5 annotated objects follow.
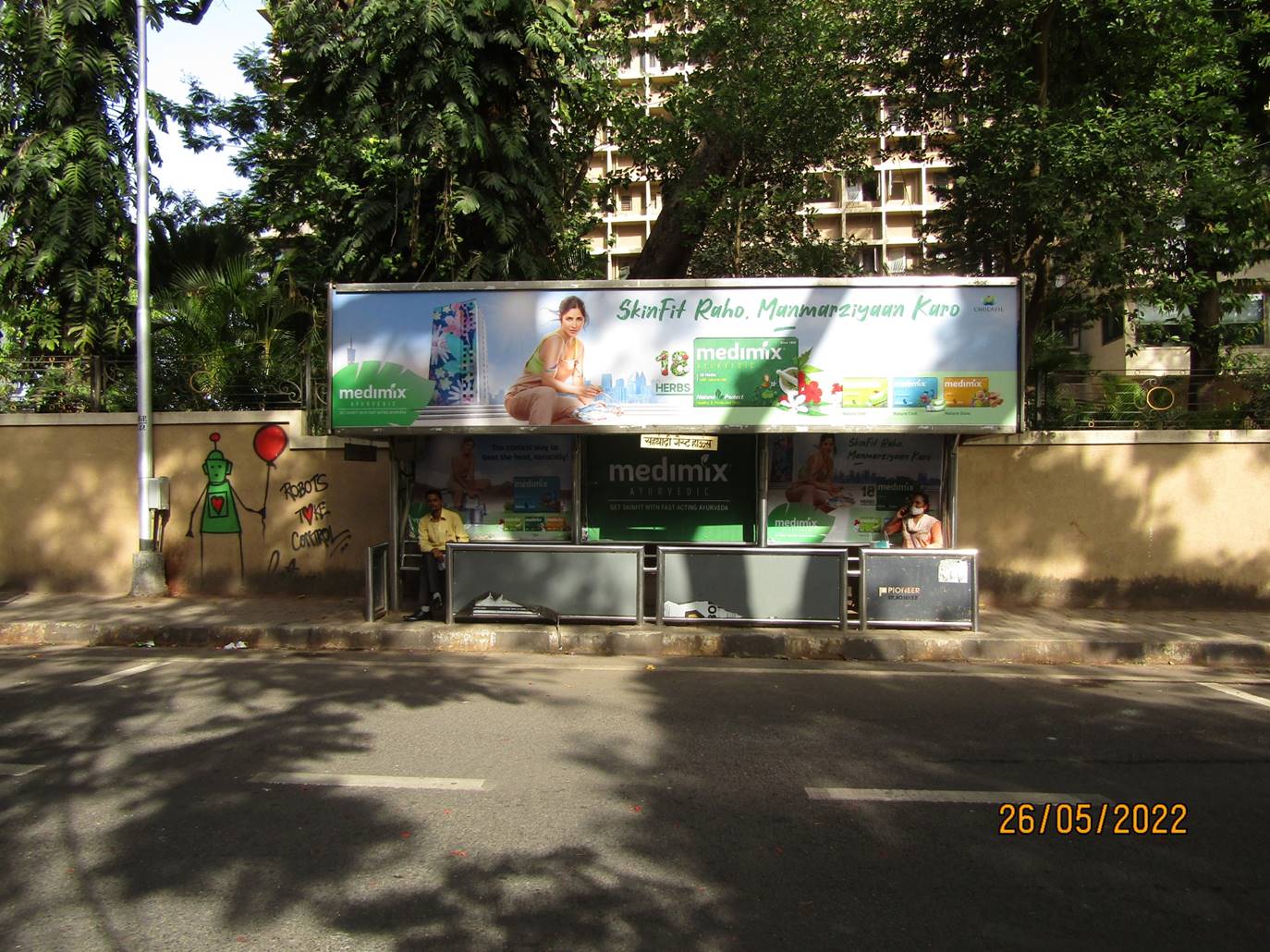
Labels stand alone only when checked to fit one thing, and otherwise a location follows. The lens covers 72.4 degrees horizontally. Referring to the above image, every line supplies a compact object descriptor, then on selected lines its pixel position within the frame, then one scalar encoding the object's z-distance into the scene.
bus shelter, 8.73
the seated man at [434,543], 9.60
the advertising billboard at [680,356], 8.71
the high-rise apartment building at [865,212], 44.75
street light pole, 11.12
